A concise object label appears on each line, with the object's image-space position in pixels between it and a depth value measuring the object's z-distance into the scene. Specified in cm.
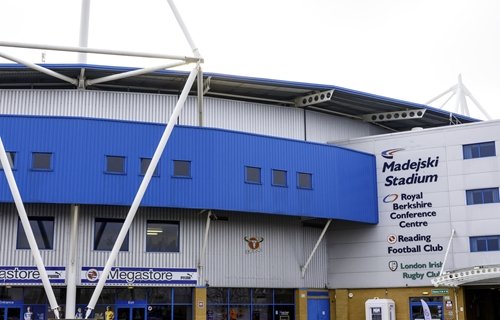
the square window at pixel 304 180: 4441
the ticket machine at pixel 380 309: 4494
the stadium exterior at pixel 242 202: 3931
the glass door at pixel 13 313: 3931
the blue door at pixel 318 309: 4677
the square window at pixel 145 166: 4000
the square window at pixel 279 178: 4350
